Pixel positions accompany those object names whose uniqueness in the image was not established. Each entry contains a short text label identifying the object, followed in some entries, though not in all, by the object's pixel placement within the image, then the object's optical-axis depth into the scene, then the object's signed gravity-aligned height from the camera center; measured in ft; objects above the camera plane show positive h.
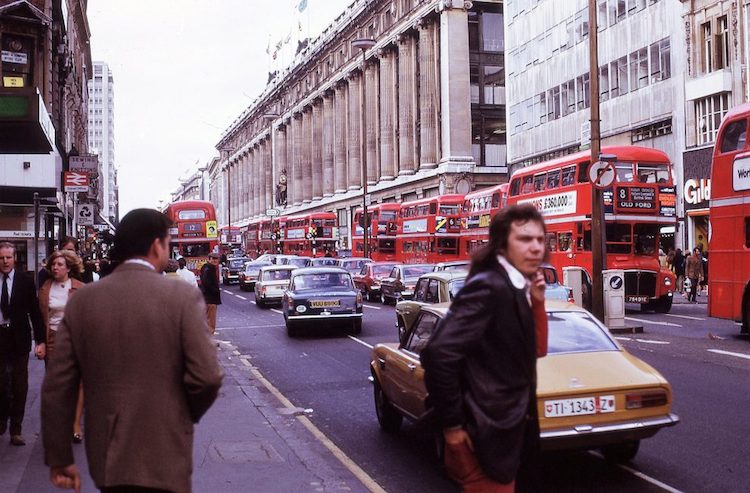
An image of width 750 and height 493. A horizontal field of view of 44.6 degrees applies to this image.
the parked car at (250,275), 144.05 -3.16
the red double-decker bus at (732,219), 56.54 +1.75
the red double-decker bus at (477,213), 117.70 +5.25
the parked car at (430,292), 50.26 -2.30
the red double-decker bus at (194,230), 143.02 +4.14
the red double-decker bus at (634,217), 84.99 +2.91
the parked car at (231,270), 178.09 -2.87
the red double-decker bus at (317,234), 202.80 +4.37
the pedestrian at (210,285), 58.95 -1.91
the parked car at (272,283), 103.86 -3.23
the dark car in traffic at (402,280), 89.10 -2.91
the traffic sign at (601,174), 65.00 +5.34
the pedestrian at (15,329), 27.35 -2.10
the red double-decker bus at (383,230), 169.99 +4.21
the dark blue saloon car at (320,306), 69.21 -3.94
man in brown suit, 11.64 -1.58
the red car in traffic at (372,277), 112.37 -3.01
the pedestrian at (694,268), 99.25 -2.29
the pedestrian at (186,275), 50.63 -1.06
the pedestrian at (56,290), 28.78 -0.99
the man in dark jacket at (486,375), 12.18 -1.68
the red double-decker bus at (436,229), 140.46 +3.56
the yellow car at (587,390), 22.40 -3.60
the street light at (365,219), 158.66 +5.91
